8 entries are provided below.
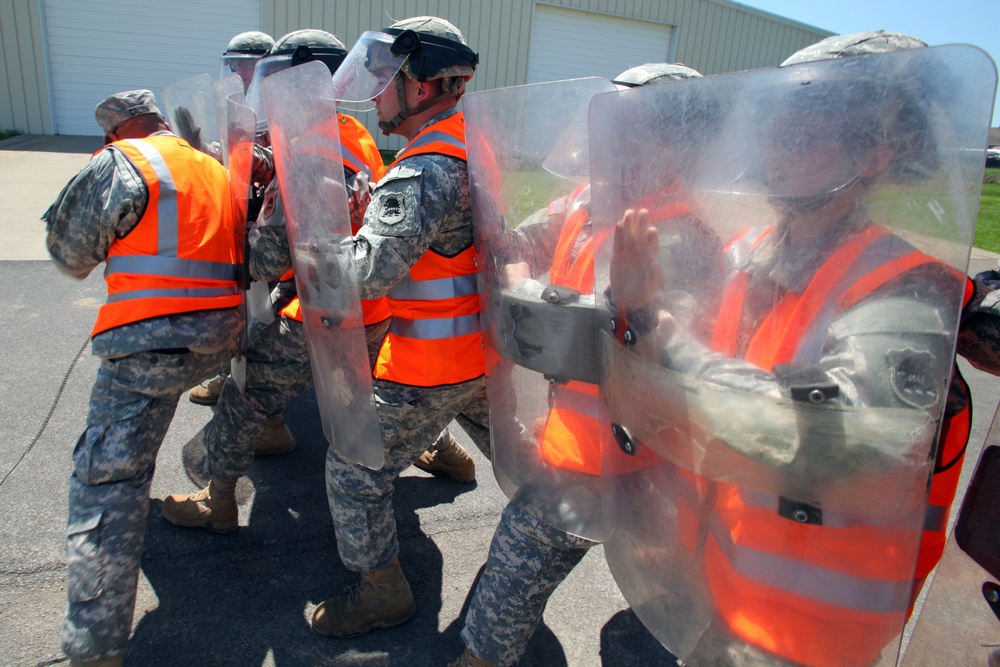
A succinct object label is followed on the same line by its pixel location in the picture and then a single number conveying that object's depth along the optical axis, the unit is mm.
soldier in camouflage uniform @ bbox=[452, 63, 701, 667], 1784
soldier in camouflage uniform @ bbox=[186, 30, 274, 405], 3428
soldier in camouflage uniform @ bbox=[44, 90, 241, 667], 1918
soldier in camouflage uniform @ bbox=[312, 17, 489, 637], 1849
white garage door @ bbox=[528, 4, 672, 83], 14531
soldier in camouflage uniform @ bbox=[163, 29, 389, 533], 2629
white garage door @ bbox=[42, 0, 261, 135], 11883
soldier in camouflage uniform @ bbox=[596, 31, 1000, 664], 978
